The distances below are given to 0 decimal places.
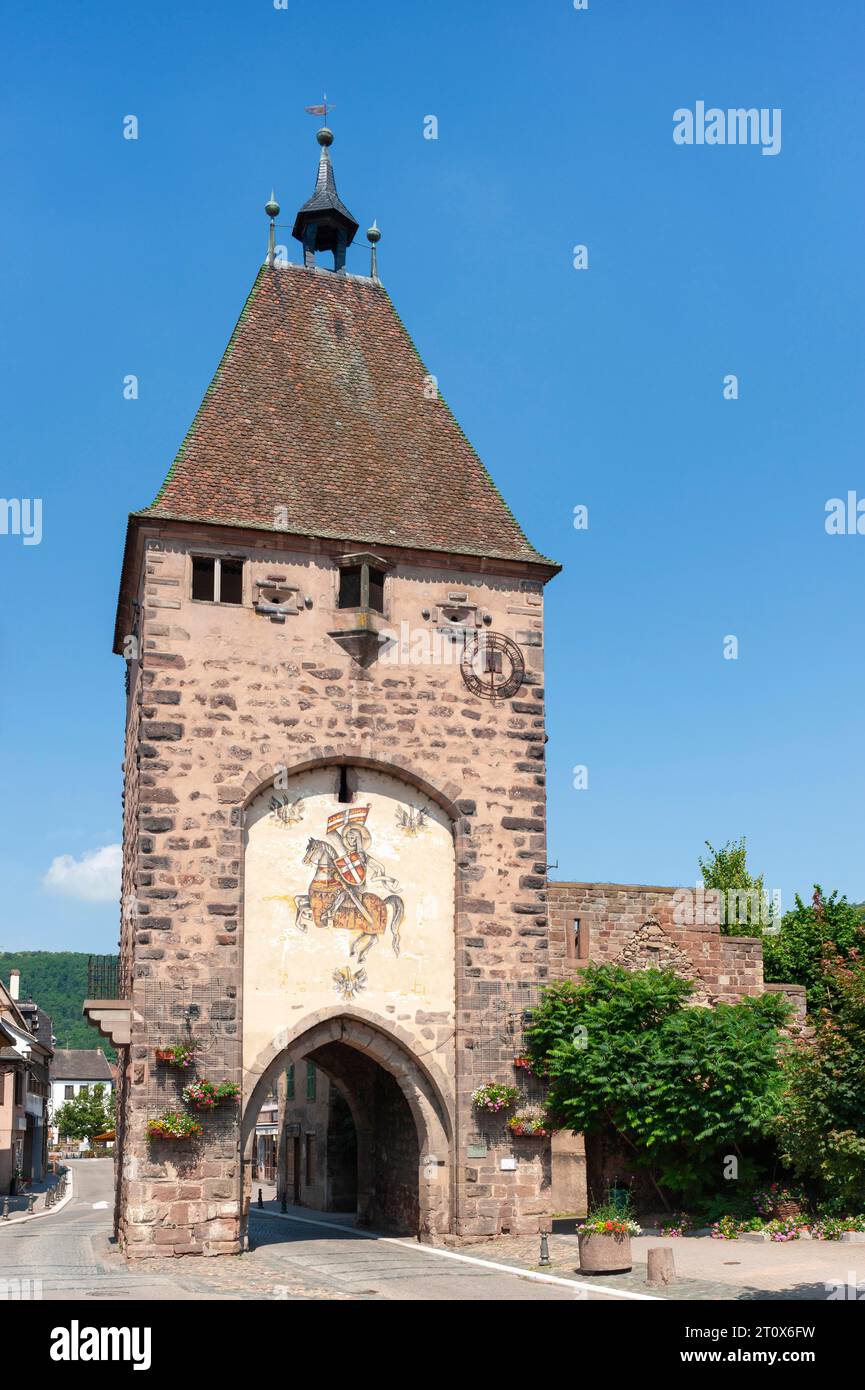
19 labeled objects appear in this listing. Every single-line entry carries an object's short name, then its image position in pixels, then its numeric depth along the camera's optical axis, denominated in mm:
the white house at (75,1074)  112688
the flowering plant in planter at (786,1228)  19594
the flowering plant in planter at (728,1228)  20125
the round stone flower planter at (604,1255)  16875
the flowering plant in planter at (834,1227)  19188
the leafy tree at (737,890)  39250
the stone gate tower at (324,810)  21062
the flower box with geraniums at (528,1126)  22094
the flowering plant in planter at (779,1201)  20609
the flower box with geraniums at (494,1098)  21984
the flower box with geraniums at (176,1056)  20344
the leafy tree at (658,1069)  21344
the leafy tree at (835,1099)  14258
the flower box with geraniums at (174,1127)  20172
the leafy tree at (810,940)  33969
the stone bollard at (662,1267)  15852
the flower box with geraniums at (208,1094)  20375
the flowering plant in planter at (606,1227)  16906
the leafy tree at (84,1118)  93000
